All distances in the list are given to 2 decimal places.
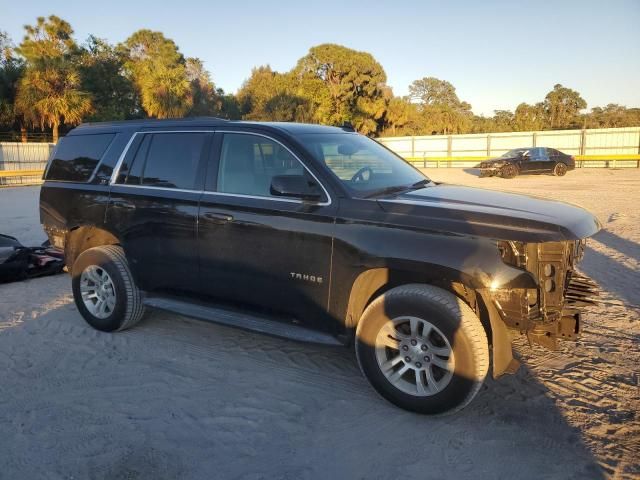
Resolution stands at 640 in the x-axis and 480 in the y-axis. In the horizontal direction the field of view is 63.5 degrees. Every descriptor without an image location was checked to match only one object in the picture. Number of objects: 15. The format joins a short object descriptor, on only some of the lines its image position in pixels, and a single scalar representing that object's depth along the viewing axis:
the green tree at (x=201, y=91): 46.31
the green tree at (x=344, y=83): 50.22
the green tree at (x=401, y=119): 52.53
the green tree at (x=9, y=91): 34.16
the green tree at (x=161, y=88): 38.91
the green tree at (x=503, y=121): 62.72
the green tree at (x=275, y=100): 48.00
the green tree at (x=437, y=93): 86.31
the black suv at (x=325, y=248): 3.31
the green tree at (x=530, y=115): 62.38
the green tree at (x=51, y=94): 32.19
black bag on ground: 6.93
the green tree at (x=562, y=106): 61.72
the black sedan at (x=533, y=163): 25.05
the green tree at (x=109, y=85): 40.81
